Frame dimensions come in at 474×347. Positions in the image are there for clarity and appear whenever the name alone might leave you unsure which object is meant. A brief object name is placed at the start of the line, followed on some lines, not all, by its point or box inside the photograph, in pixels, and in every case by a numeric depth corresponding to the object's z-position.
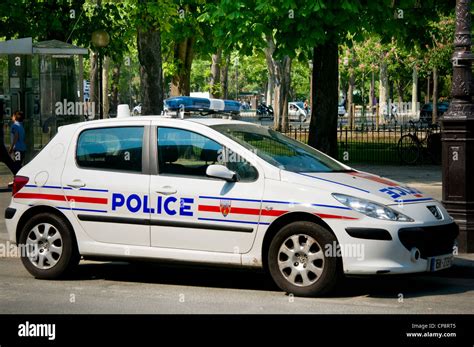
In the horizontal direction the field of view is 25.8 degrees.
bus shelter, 24.36
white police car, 9.13
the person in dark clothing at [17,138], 21.33
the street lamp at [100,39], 27.32
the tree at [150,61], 26.80
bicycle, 26.77
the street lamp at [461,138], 11.68
